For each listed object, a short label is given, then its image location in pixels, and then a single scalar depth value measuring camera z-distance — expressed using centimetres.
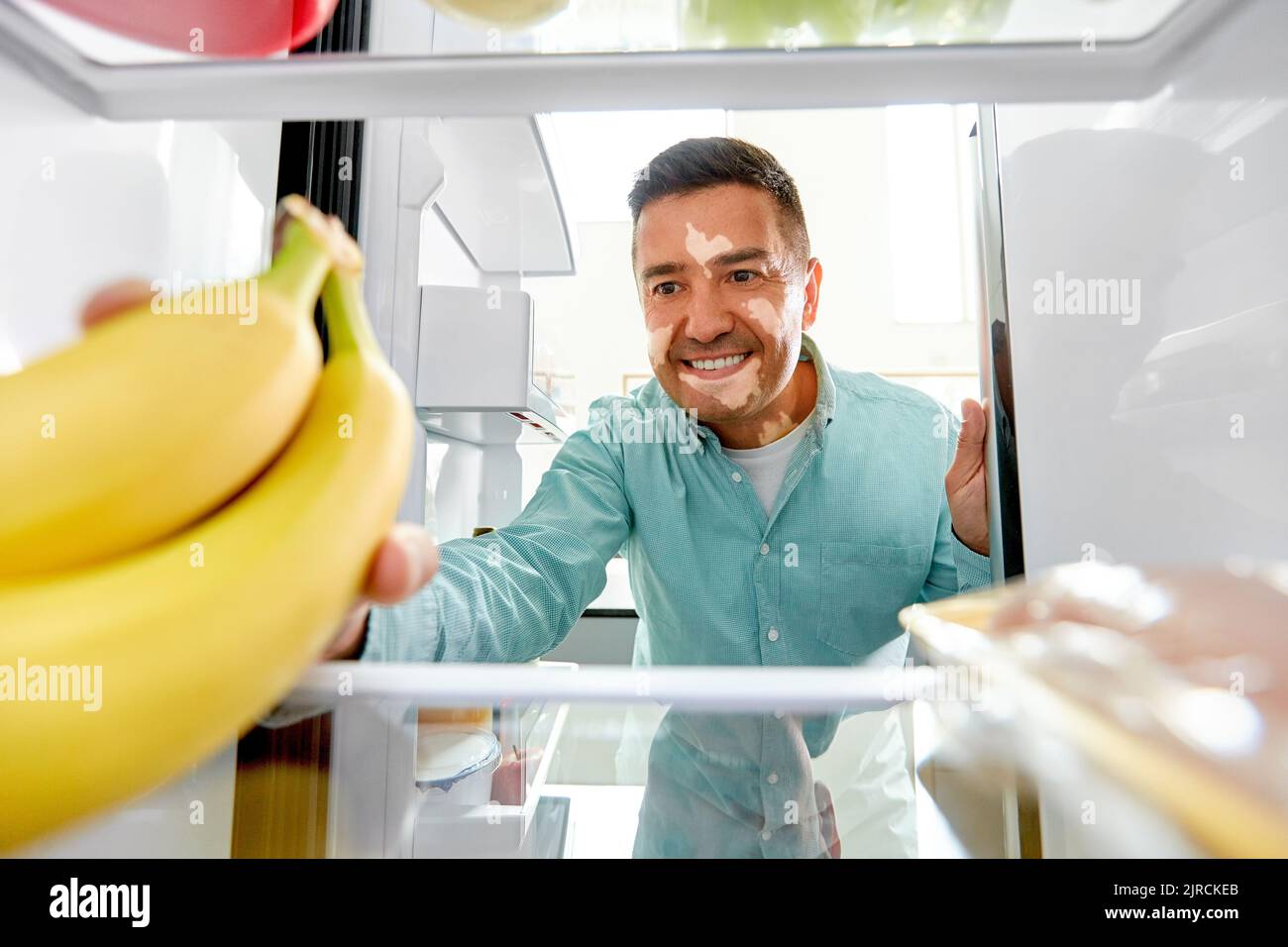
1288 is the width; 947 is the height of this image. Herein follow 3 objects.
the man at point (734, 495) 49
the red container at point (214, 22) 34
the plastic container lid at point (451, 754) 42
